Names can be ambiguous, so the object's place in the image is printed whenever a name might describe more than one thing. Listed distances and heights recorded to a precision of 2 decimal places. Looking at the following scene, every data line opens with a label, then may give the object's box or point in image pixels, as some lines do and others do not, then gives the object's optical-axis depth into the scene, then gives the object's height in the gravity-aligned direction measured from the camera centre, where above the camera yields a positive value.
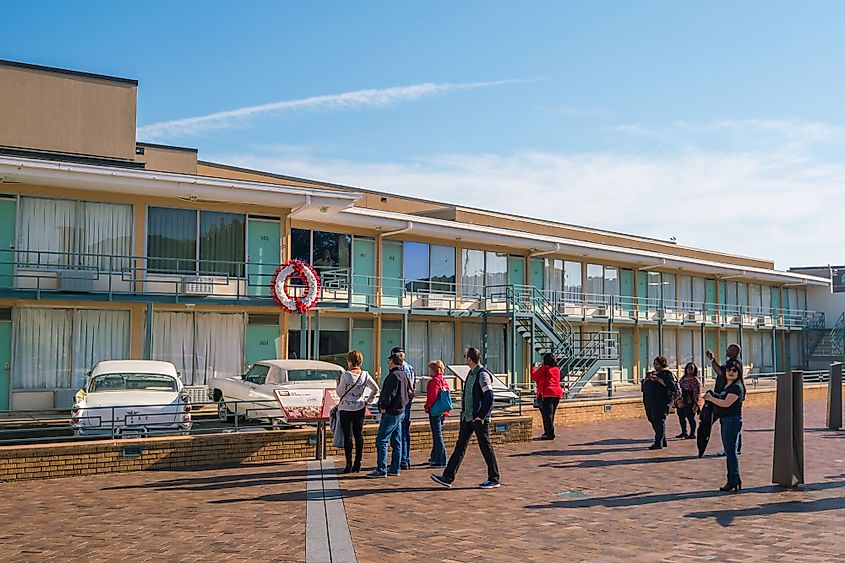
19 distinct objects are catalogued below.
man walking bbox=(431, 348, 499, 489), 11.33 -1.07
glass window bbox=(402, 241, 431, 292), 27.09 +2.35
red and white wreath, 20.42 +1.27
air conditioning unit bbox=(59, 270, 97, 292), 18.88 +1.29
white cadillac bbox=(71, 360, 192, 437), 13.43 -1.05
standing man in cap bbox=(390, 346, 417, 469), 13.16 -1.54
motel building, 19.02 +1.97
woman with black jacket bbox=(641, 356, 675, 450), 15.73 -1.04
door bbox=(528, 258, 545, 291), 31.06 +2.46
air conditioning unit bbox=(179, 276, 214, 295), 20.11 +1.29
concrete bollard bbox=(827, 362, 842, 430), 20.19 -1.46
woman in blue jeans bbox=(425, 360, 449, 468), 13.09 -1.17
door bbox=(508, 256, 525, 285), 30.38 +2.49
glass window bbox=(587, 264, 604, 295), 33.94 +2.42
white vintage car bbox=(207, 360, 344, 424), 16.51 -0.85
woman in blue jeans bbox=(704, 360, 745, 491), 11.35 -1.01
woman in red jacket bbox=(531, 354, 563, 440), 17.61 -1.08
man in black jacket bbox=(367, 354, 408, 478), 12.25 -1.04
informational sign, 13.48 -1.03
